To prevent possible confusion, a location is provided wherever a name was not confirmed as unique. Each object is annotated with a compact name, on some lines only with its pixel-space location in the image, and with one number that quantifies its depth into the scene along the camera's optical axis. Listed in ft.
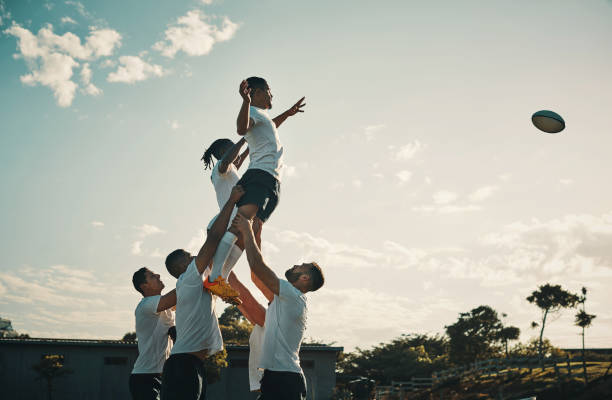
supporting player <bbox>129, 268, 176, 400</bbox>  18.76
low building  99.14
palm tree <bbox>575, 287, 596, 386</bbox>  141.49
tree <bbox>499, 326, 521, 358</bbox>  183.42
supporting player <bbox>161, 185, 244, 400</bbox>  14.62
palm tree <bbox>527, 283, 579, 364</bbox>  173.17
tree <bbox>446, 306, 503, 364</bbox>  178.81
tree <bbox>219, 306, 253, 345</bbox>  156.97
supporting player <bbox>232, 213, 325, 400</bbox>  14.20
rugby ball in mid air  38.19
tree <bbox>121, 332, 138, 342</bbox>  177.90
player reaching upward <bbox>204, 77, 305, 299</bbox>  16.07
